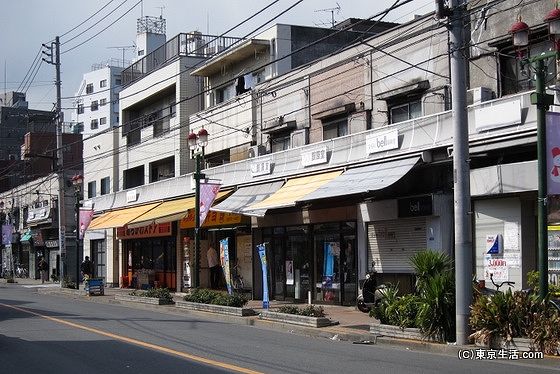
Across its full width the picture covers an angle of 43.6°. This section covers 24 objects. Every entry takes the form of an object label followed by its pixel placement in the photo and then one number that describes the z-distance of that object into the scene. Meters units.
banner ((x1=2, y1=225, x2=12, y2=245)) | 56.38
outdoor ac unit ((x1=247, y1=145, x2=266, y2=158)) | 28.45
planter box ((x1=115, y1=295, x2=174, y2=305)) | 25.13
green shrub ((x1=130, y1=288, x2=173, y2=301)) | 25.61
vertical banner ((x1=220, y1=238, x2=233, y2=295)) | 23.44
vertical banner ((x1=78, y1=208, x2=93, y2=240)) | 36.06
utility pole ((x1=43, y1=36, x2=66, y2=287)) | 38.47
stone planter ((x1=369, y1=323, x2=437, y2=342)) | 14.52
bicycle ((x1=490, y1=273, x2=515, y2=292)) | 16.40
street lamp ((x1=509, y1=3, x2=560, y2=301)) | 12.80
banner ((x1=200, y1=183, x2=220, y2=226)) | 25.03
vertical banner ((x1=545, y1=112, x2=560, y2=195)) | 13.02
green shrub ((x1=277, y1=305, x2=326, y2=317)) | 18.00
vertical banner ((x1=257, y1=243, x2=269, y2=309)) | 20.70
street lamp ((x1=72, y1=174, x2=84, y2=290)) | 36.59
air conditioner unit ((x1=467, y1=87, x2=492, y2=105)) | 18.05
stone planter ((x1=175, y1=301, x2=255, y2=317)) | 20.69
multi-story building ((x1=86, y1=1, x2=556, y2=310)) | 17.58
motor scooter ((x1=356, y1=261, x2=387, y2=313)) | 20.55
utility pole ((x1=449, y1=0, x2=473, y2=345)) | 13.88
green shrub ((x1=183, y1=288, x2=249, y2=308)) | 21.86
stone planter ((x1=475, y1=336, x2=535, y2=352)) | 12.40
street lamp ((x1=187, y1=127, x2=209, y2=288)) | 24.38
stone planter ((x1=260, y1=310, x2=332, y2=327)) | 17.38
